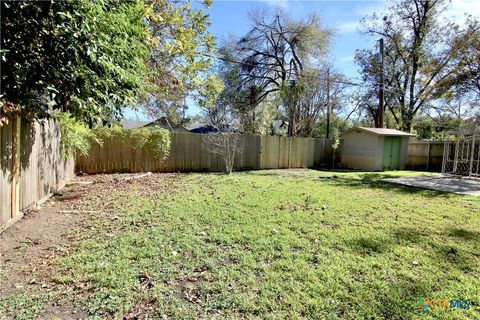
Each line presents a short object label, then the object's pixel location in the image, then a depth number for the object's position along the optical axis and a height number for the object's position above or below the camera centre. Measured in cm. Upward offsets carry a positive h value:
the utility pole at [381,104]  1511 +271
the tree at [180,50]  591 +219
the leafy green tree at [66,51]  264 +90
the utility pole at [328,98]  1905 +371
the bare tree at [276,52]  1892 +689
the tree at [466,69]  1098 +359
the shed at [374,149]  1388 +22
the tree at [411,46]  1836 +745
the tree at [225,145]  1100 +6
